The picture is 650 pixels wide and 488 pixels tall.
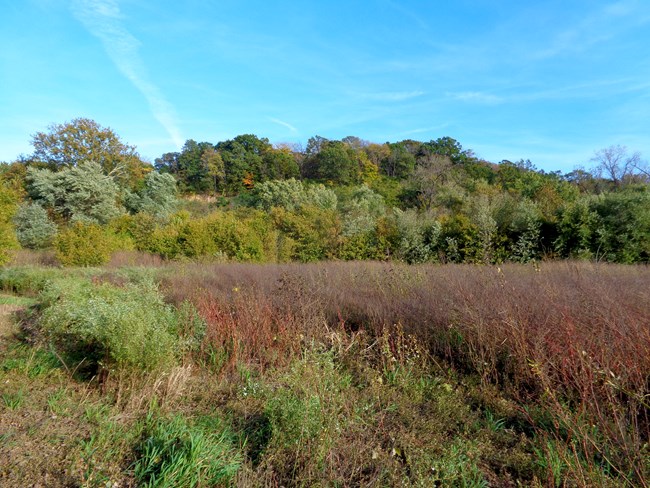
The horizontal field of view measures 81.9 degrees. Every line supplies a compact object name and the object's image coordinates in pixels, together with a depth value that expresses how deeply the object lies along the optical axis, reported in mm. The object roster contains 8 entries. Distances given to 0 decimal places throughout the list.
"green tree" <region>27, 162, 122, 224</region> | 24672
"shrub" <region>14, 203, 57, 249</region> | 21766
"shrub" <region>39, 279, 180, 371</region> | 3898
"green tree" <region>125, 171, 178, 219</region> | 30484
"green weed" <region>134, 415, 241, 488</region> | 2463
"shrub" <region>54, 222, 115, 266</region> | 14951
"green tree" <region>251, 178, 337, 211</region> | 29812
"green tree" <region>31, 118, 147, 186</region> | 31812
